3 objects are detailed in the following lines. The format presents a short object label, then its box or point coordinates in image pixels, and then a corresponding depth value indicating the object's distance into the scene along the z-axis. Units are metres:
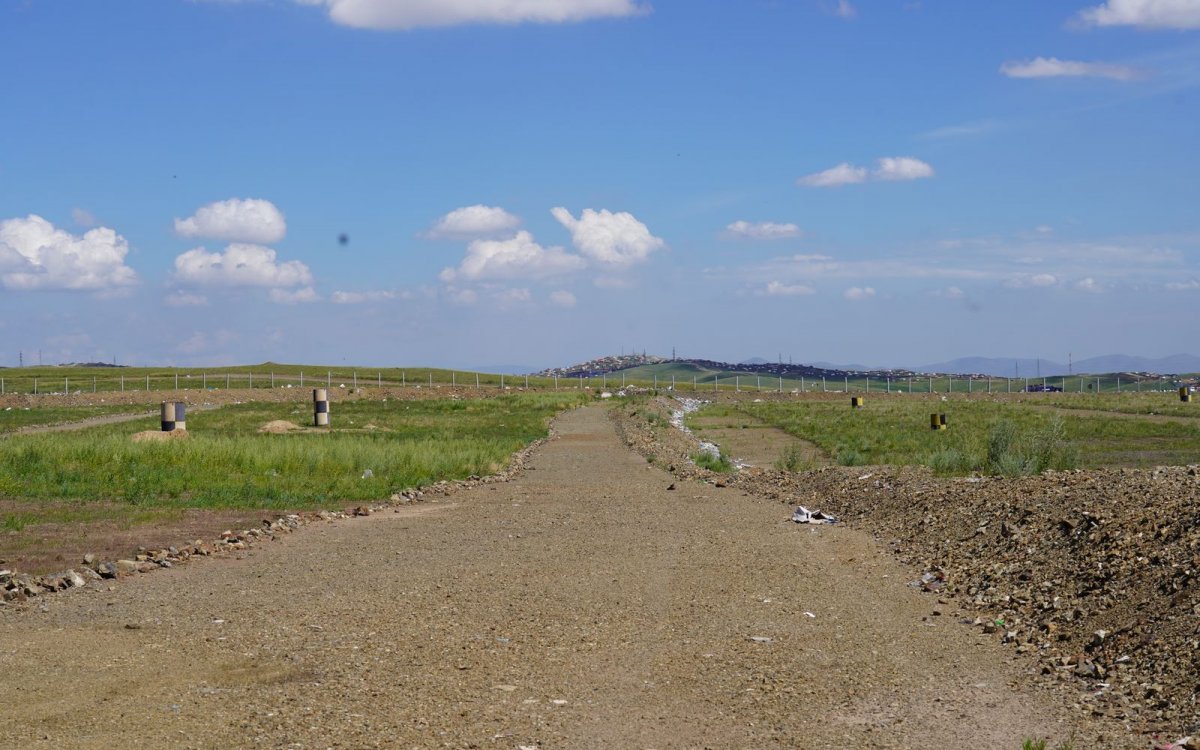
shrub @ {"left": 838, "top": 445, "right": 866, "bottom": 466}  26.98
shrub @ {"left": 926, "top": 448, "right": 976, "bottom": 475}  22.78
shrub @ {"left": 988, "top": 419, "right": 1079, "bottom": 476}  20.58
